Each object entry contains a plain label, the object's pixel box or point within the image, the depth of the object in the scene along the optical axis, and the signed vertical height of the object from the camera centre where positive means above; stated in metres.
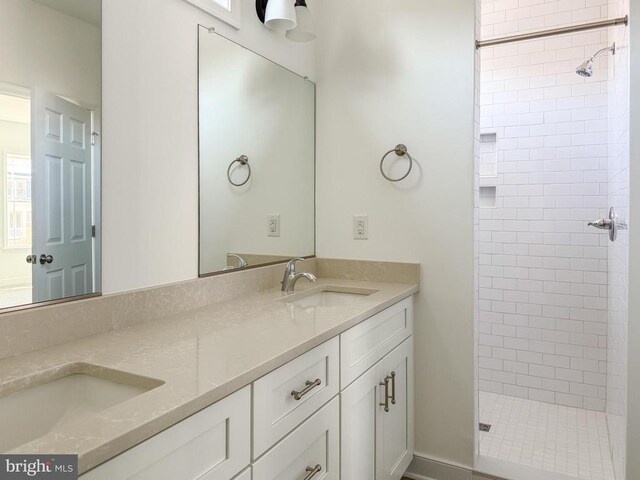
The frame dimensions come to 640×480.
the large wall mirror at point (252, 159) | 1.75 +0.35
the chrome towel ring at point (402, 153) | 2.19 +0.41
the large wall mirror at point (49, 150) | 1.08 +0.22
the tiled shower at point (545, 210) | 2.87 +0.18
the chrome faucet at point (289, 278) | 1.98 -0.17
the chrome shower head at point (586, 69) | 2.21 +0.83
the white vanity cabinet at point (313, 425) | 0.83 -0.45
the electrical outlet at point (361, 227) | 2.31 +0.06
